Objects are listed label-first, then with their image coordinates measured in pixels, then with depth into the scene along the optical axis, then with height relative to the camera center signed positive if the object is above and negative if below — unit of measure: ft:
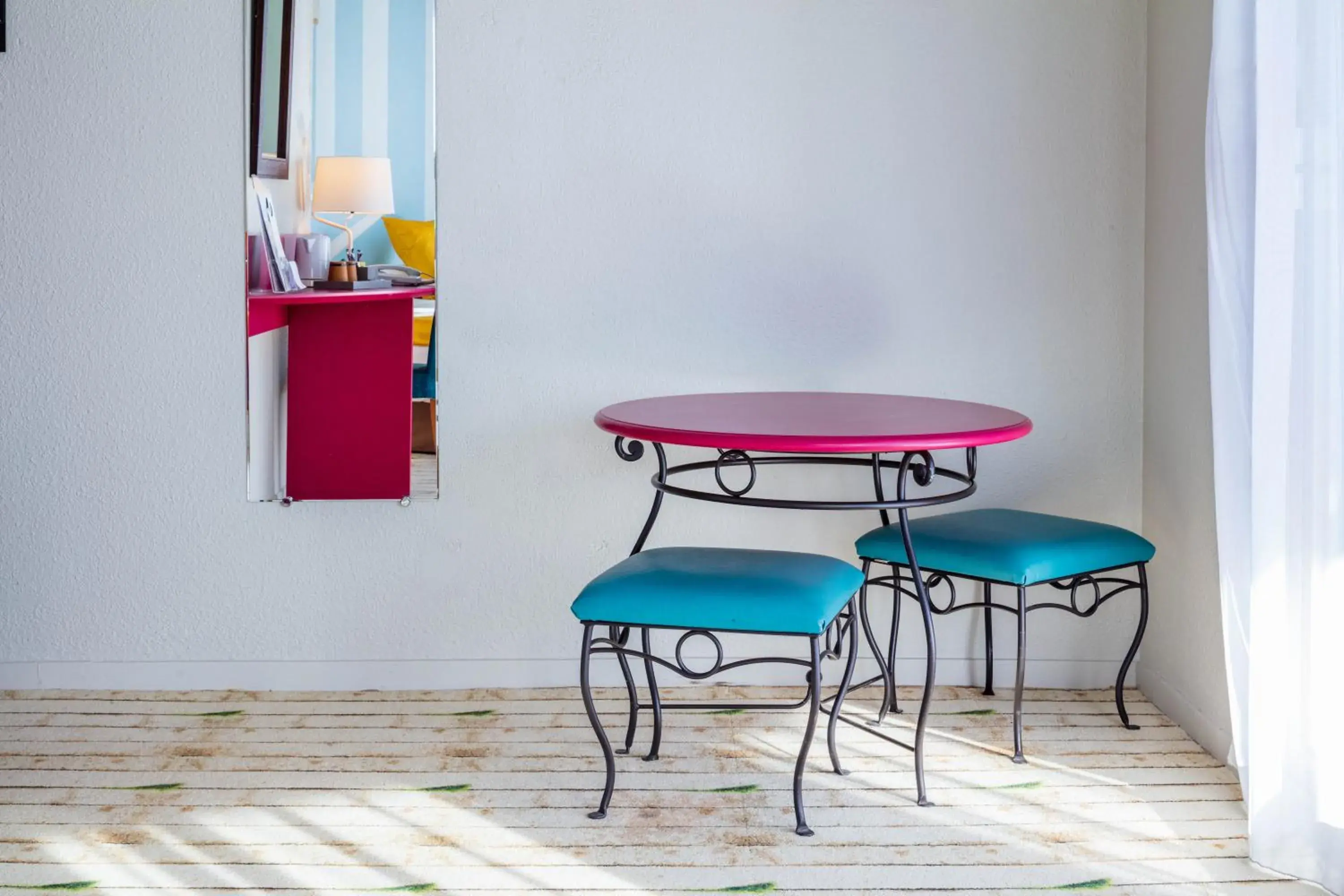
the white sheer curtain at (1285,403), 6.24 +0.28
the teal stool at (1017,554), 8.13 -0.67
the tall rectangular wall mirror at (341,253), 9.34 +1.52
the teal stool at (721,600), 6.97 -0.85
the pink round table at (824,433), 6.95 +0.12
